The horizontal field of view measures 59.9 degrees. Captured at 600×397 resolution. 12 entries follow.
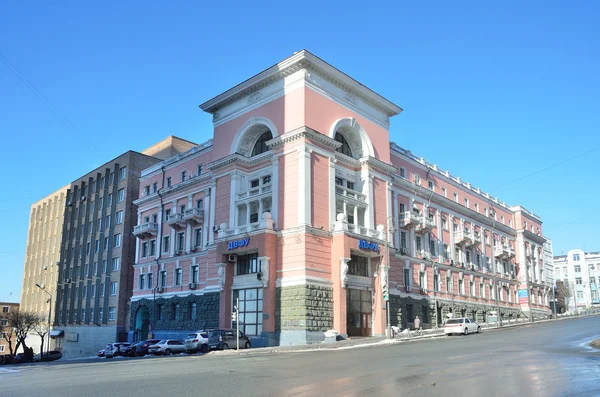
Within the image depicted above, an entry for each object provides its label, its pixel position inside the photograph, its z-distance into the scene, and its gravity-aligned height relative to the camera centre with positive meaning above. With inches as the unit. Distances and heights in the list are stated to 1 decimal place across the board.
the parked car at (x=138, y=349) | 1649.9 -119.4
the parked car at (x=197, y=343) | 1440.3 -88.0
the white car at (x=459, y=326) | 1657.2 -47.5
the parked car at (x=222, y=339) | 1434.5 -78.1
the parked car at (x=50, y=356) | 2546.8 -222.7
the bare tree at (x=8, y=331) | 4182.1 -168.8
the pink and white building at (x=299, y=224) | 1603.1 +314.6
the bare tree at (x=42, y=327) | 3190.9 -100.9
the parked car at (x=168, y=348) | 1517.0 -106.8
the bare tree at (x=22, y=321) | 2874.0 -60.3
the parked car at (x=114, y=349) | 1739.8 -129.8
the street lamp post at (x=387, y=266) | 1649.4 +147.0
